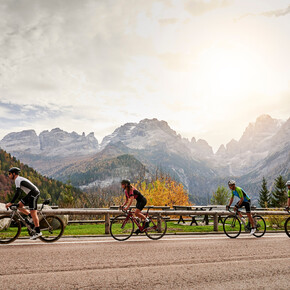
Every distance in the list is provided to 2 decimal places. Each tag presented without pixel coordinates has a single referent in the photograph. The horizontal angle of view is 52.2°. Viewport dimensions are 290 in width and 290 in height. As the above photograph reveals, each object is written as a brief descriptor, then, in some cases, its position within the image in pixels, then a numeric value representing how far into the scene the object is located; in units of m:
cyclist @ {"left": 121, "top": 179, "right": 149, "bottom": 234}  10.10
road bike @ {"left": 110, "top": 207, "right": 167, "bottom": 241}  10.38
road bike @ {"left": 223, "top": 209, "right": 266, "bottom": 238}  11.44
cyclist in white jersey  8.84
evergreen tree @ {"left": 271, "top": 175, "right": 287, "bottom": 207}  64.56
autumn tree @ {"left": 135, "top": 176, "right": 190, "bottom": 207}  48.66
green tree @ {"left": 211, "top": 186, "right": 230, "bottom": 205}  66.25
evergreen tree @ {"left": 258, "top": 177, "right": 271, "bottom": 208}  71.31
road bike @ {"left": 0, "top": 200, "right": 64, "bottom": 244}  8.90
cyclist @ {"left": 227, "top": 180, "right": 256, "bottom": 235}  11.57
